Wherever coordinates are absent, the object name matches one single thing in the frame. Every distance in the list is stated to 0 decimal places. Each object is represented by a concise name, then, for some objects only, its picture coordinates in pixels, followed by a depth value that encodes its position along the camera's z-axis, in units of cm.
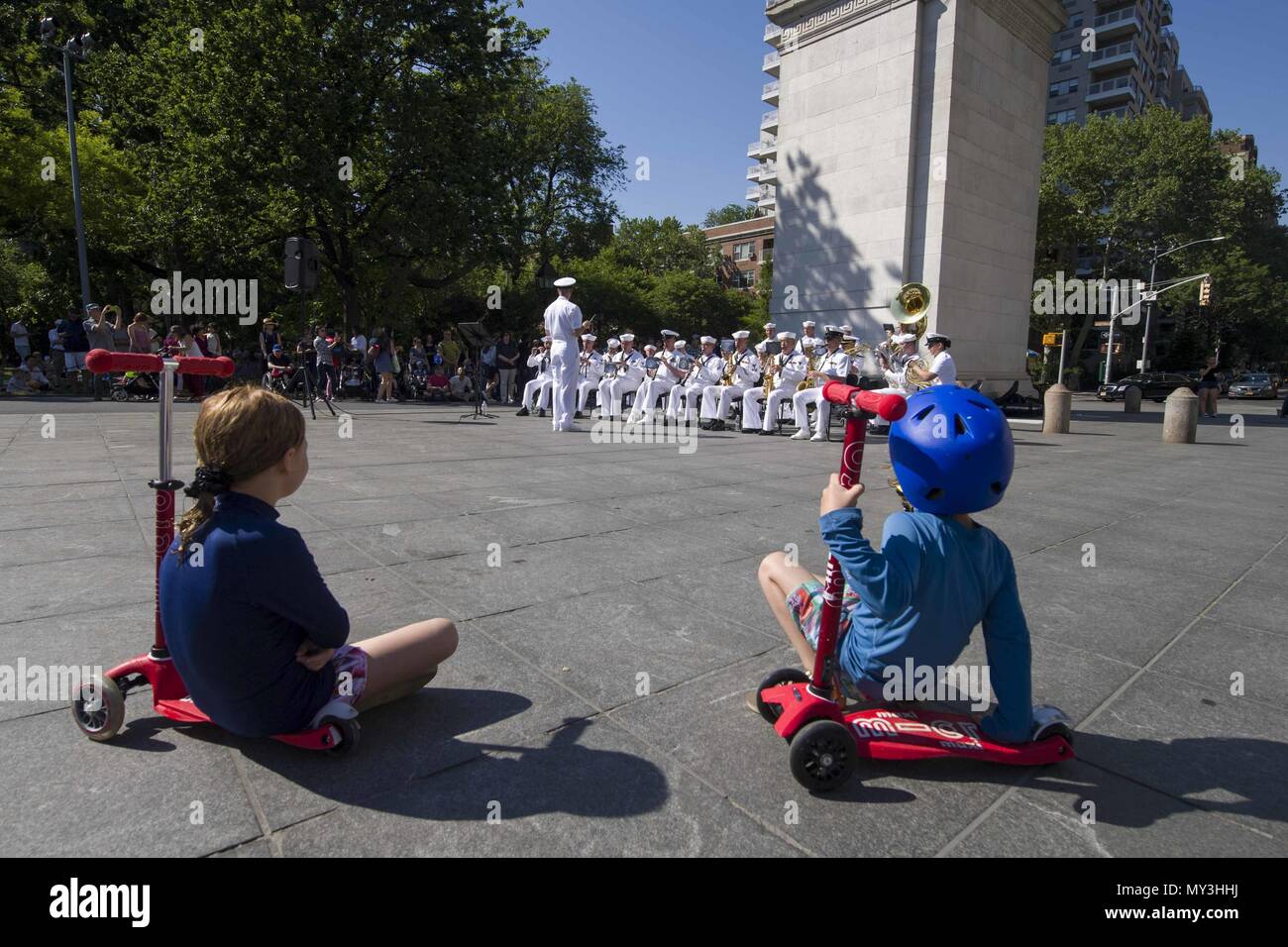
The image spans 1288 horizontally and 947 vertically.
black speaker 1357
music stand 1573
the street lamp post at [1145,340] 4447
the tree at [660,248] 6869
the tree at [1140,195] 4591
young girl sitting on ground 215
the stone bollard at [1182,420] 1506
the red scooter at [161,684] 239
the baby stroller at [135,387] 1728
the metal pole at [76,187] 1969
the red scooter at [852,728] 230
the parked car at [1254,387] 4484
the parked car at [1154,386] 3575
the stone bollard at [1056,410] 1669
